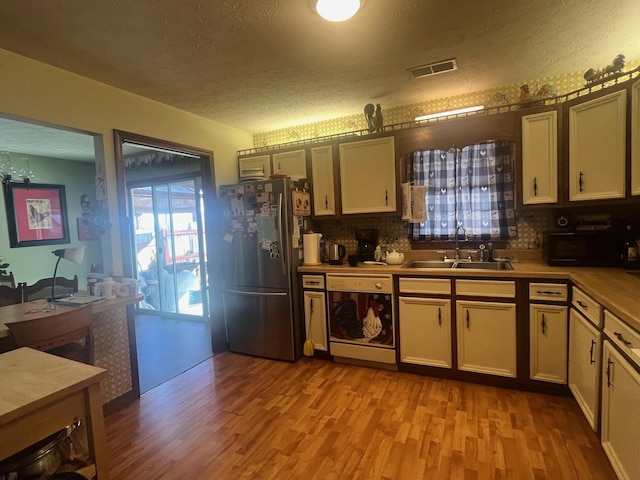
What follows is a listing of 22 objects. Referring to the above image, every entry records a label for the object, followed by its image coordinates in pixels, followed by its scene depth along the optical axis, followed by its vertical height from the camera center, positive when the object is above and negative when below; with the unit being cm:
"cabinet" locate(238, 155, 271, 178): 366 +71
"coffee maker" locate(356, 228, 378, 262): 329 -21
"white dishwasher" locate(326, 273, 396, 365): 287 -86
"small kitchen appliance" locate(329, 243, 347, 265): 334 -30
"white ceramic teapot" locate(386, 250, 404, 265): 301 -35
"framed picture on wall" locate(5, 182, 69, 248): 414 +28
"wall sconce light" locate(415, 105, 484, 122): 286 +96
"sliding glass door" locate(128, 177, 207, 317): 477 -24
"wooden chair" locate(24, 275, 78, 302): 299 -53
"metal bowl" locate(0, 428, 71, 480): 102 -74
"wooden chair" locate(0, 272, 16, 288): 358 -47
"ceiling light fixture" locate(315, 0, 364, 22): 162 +109
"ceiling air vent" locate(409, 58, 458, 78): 238 +113
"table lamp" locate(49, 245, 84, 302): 207 -13
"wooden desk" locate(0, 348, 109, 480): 98 -53
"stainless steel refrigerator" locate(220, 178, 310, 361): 309 -36
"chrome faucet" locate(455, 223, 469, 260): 307 -17
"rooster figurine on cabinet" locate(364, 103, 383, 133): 316 +100
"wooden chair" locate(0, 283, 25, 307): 274 -50
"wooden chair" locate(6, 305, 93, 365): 163 -52
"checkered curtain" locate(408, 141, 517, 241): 290 +25
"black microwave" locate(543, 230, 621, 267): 236 -26
